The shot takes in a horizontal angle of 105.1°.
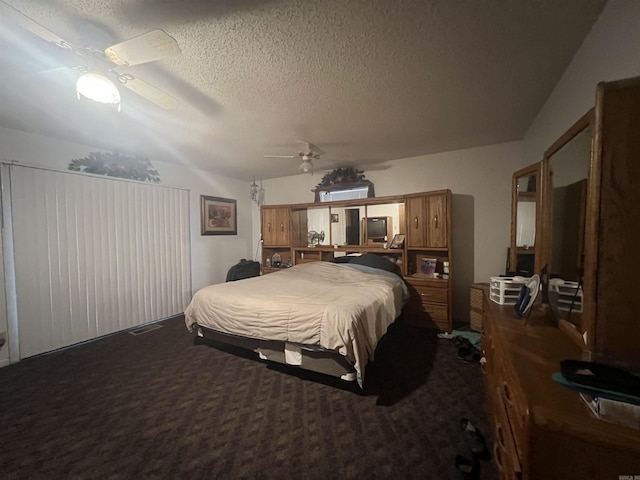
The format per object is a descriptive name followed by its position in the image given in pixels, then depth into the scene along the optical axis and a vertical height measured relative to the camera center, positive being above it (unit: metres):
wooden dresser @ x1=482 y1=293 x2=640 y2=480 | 0.63 -0.55
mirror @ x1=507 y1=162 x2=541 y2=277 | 1.82 +0.07
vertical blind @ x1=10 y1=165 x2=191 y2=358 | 2.68 -0.31
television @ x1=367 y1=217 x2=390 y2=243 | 3.89 +0.01
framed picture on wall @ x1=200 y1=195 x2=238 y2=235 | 4.52 +0.28
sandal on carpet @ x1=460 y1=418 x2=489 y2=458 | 1.41 -1.27
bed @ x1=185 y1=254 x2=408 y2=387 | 1.93 -0.78
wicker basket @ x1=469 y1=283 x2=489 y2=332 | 3.04 -0.96
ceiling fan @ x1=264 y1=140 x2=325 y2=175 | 3.04 +0.97
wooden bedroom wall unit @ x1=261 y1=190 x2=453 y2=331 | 3.22 -0.28
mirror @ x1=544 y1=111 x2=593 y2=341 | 1.12 +0.06
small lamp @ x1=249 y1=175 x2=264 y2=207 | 5.25 +0.79
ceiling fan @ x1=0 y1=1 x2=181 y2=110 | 1.12 +0.93
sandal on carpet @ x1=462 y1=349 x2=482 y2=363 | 2.44 -1.29
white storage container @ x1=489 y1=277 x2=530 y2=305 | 1.78 -0.44
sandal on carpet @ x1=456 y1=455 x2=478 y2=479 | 1.29 -1.28
